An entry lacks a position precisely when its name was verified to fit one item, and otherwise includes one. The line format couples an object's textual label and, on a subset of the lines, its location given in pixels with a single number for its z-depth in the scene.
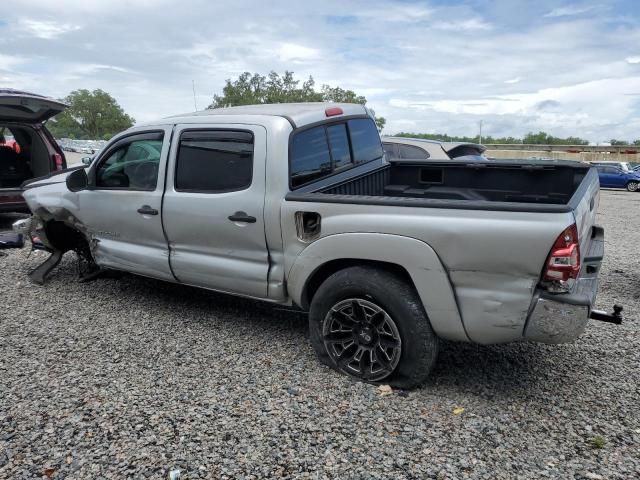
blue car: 21.84
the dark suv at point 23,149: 7.28
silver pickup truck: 2.67
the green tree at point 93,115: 87.81
